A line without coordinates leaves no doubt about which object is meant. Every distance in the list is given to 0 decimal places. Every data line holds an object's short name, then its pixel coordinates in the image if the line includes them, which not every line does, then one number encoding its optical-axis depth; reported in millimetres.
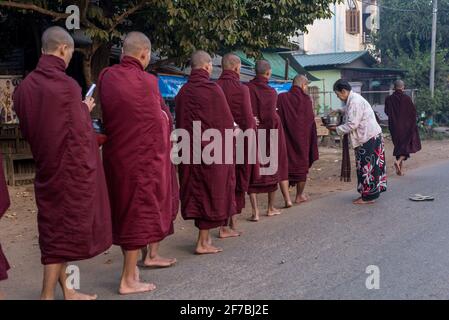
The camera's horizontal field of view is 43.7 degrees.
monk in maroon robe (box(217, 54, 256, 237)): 5859
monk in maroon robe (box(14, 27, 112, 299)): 3611
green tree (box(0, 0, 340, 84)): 7805
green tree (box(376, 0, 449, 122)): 21922
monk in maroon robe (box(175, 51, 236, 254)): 5082
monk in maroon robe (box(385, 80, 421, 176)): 10234
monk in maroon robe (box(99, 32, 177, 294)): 4051
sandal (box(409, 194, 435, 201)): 7620
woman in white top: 7293
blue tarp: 11203
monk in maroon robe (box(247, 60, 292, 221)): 6629
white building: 27969
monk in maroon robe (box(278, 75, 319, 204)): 7543
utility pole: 20359
